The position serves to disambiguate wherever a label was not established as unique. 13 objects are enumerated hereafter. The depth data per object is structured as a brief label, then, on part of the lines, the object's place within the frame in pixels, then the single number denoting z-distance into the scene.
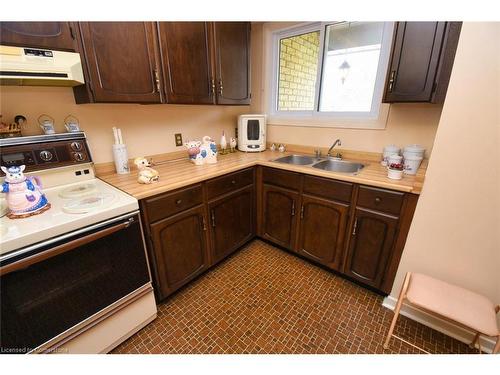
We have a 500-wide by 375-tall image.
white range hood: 0.92
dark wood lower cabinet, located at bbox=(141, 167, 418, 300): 1.35
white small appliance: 2.18
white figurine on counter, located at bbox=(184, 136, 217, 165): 1.75
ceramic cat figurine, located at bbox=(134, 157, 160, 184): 1.32
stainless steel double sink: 1.85
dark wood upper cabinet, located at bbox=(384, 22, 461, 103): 1.17
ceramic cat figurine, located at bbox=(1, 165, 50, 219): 0.93
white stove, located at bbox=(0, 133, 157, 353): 0.83
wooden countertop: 1.25
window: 1.75
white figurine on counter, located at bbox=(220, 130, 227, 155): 2.11
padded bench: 0.97
